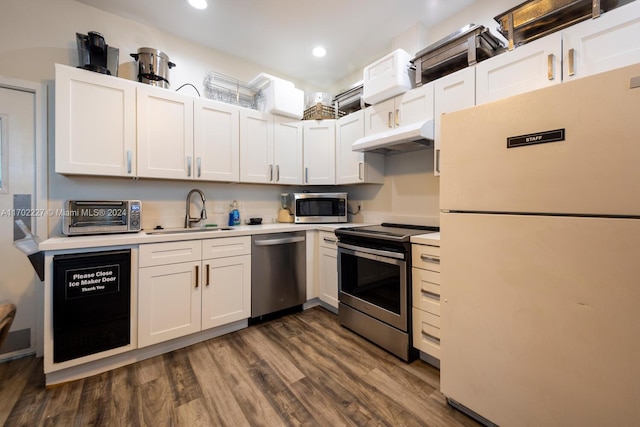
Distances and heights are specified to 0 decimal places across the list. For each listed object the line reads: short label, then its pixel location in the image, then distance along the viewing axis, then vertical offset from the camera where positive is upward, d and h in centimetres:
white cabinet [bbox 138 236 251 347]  192 -62
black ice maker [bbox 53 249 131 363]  164 -62
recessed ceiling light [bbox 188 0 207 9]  215 +178
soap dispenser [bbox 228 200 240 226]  288 -6
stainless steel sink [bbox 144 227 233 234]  225 -18
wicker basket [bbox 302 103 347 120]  317 +125
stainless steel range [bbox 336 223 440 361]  190 -60
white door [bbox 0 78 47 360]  194 +11
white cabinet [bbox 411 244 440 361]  176 -61
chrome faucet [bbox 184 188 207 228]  260 -2
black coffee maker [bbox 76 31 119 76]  195 +124
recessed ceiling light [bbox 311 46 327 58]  285 +183
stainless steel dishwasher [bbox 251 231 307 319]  244 -60
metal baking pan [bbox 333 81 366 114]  282 +131
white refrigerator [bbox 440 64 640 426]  93 -19
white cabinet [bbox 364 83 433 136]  217 +95
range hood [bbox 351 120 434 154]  208 +66
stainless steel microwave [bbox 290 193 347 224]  303 +6
